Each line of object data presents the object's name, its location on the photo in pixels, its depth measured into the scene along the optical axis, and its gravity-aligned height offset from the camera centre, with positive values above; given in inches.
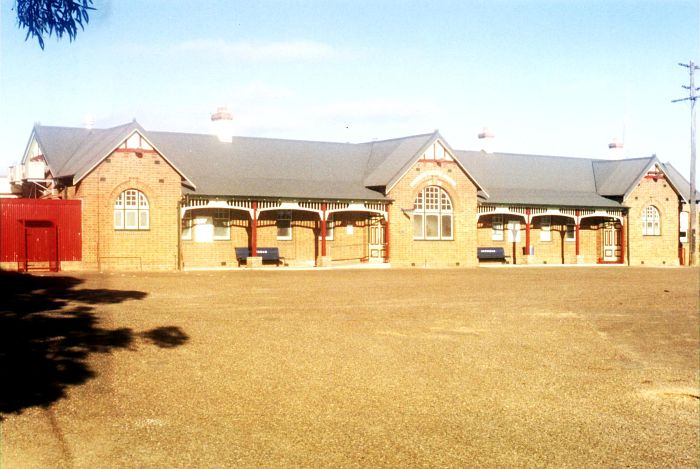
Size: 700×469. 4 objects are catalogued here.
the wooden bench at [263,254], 1371.8 -10.6
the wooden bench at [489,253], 1609.3 -16.0
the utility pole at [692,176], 1738.4 +136.7
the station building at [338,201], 1268.5 +78.2
